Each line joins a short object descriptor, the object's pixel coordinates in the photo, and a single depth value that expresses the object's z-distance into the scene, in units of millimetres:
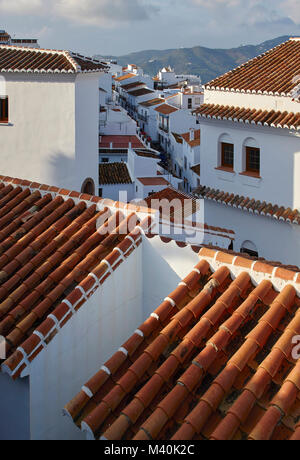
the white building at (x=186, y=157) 47781
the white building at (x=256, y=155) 15102
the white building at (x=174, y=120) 61250
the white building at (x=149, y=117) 69688
